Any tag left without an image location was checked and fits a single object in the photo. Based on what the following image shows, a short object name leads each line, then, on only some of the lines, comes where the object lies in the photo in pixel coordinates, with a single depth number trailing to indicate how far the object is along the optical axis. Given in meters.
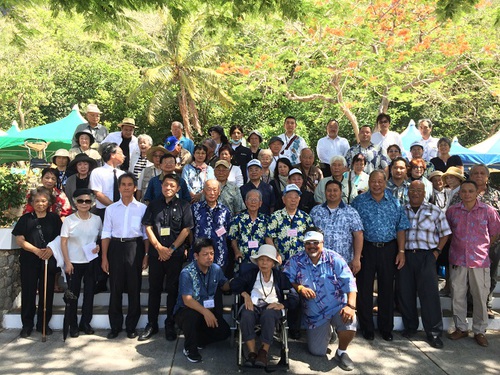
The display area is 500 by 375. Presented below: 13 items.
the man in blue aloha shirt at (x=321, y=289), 4.85
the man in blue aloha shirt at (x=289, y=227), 5.37
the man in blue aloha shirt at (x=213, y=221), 5.42
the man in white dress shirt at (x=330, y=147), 7.66
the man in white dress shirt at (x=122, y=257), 5.26
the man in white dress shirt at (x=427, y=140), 8.23
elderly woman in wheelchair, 4.54
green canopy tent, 15.76
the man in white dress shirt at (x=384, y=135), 7.66
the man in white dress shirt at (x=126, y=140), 7.34
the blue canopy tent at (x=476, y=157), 13.11
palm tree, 19.20
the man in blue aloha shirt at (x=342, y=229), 5.29
